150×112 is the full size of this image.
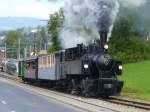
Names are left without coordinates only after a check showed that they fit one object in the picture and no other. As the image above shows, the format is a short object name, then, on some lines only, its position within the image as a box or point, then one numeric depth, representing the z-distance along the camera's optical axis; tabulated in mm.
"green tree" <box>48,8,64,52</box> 81100
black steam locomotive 29016
